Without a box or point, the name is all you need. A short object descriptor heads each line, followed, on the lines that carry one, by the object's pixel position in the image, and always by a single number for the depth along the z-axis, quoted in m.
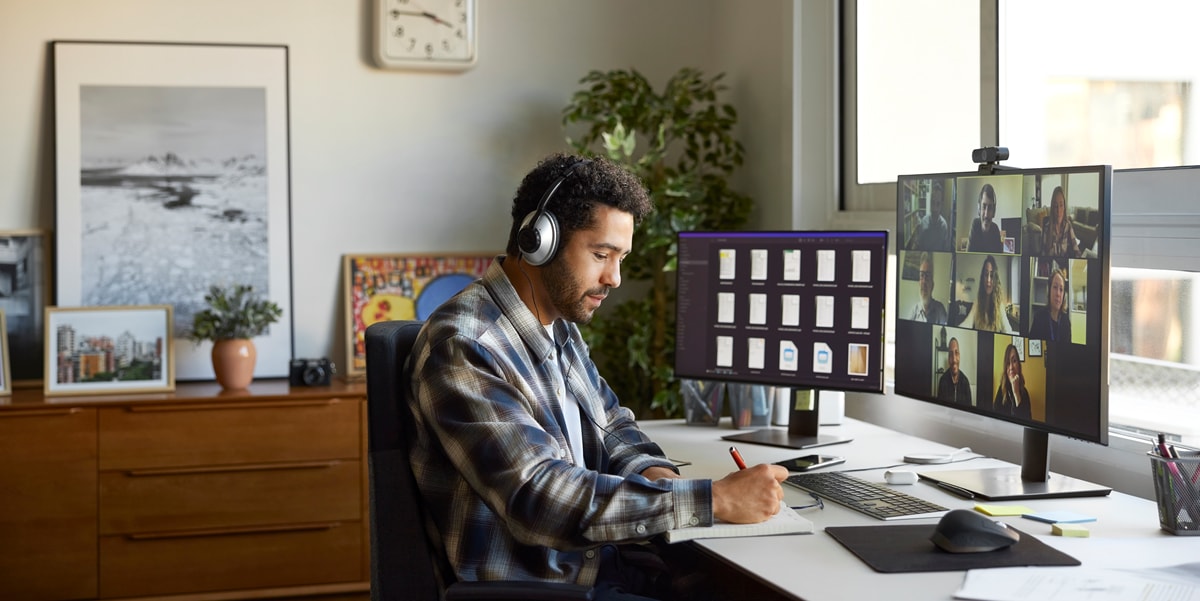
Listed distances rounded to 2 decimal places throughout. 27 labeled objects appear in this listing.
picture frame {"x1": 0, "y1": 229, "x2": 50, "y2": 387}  3.59
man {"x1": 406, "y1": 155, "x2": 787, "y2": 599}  1.65
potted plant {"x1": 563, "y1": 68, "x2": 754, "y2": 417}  3.54
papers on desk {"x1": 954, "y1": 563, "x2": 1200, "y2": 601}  1.41
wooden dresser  3.29
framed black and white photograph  3.62
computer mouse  1.59
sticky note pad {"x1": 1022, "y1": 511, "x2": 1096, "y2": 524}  1.79
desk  1.48
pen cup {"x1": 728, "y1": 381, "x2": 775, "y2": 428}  2.72
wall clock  3.78
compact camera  3.61
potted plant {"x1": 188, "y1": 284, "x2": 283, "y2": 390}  3.55
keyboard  1.85
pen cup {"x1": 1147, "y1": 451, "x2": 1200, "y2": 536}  1.70
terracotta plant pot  3.55
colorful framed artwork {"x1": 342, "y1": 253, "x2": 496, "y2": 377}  3.82
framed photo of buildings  3.49
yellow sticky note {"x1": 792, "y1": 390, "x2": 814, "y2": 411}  2.57
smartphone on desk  2.22
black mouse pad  1.55
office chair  1.69
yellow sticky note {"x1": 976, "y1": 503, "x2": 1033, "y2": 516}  1.85
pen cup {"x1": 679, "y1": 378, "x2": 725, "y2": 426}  2.78
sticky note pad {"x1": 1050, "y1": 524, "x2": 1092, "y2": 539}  1.70
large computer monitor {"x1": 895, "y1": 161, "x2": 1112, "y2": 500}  1.84
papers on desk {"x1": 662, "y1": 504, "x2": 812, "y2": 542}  1.69
